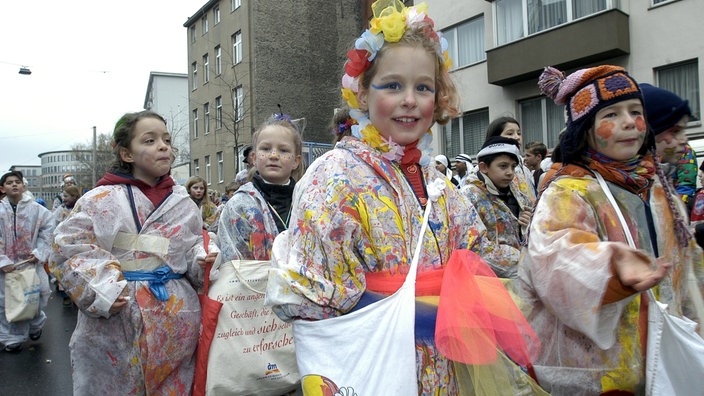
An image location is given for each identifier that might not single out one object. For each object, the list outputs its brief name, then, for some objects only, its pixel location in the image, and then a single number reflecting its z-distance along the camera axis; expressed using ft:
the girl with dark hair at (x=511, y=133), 15.57
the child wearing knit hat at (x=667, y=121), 7.97
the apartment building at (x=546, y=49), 38.09
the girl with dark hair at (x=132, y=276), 9.20
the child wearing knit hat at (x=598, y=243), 5.61
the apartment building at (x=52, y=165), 383.24
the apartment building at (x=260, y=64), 86.74
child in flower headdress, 5.44
